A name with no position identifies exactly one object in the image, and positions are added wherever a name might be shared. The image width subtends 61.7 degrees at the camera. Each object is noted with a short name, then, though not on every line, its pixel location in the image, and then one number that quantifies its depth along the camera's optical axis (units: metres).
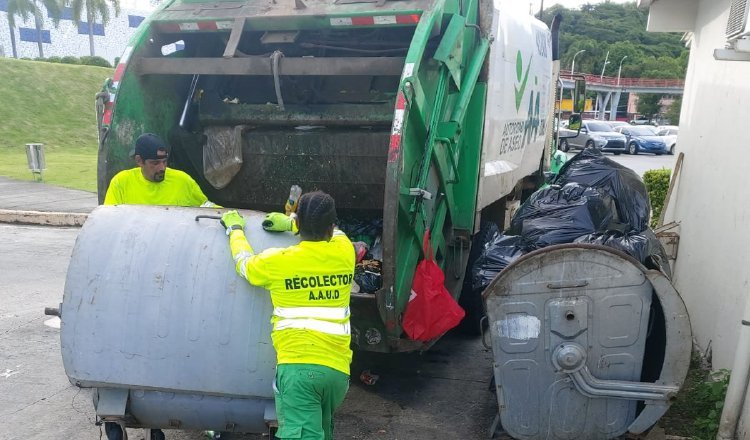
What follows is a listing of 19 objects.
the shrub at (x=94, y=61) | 27.31
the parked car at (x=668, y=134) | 26.86
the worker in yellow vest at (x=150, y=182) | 3.39
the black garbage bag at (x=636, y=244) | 3.13
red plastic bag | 3.41
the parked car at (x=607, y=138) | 26.13
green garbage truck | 3.39
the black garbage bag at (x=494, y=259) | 3.30
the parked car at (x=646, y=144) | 26.75
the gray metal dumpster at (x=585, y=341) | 2.81
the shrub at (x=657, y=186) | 8.07
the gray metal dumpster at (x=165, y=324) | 2.54
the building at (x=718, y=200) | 3.18
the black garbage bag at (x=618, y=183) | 3.85
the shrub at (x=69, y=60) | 27.22
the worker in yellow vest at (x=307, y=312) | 2.39
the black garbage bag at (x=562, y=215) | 3.39
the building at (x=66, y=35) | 45.91
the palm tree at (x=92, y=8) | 41.81
